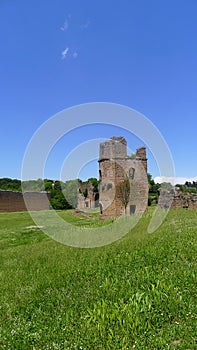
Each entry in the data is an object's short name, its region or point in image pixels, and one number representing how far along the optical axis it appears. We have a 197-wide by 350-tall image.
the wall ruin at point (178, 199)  27.84
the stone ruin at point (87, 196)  59.34
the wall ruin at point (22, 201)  45.80
